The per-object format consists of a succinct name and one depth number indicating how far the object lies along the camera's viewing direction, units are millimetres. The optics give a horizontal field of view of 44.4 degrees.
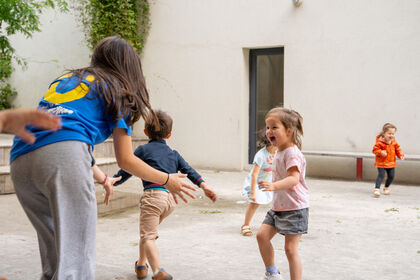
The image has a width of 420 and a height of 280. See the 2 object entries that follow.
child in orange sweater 8641
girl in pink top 3566
